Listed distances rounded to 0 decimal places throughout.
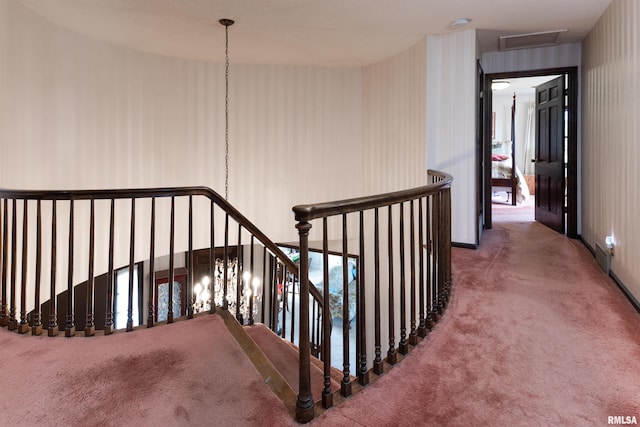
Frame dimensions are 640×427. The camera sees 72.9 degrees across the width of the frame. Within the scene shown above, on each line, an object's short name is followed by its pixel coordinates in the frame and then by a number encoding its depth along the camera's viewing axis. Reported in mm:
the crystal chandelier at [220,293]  5531
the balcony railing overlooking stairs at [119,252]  2635
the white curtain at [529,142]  10945
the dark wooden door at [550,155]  5383
